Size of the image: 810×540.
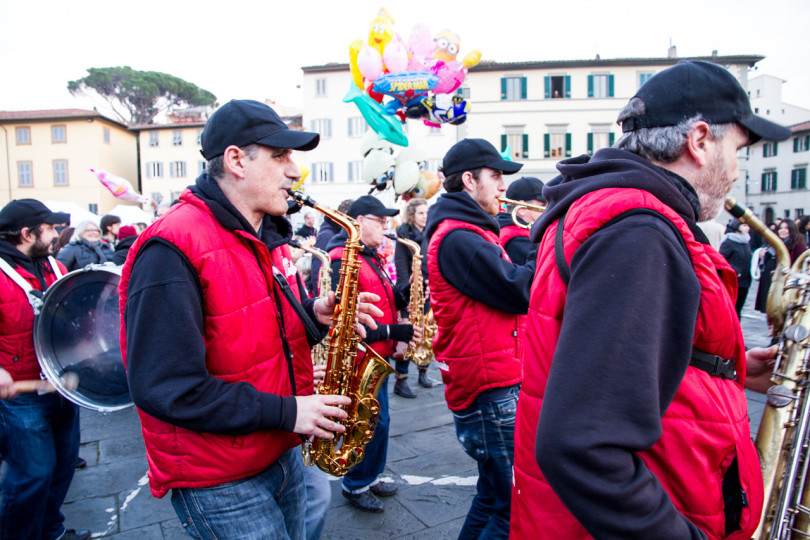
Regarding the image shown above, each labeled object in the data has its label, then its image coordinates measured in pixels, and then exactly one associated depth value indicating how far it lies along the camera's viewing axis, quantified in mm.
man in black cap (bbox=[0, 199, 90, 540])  2877
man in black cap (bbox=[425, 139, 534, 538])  2475
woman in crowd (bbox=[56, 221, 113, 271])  6590
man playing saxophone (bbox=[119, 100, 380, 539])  1563
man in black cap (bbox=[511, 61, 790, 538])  974
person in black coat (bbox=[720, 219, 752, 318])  7465
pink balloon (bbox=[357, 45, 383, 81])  6660
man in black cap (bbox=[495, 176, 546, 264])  3852
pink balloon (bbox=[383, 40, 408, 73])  6738
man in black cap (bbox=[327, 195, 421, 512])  3494
